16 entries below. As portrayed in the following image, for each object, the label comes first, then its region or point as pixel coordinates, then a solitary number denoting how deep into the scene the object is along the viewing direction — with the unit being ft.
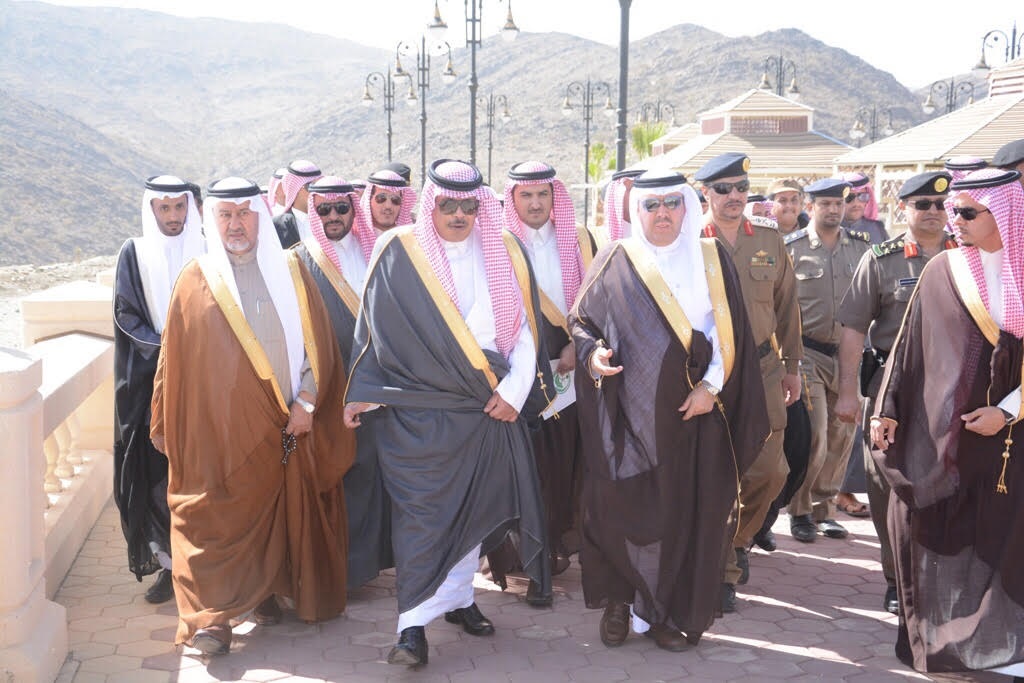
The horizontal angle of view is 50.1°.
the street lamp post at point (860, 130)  123.95
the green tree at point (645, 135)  155.12
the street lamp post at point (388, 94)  92.85
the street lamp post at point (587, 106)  110.64
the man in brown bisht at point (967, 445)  12.79
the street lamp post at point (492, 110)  107.60
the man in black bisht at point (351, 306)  16.88
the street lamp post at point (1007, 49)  67.00
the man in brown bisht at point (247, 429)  14.39
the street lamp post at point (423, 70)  77.46
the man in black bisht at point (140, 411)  16.46
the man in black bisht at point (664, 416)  14.30
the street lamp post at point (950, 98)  86.88
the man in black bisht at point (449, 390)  14.28
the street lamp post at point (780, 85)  110.91
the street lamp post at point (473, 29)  62.28
